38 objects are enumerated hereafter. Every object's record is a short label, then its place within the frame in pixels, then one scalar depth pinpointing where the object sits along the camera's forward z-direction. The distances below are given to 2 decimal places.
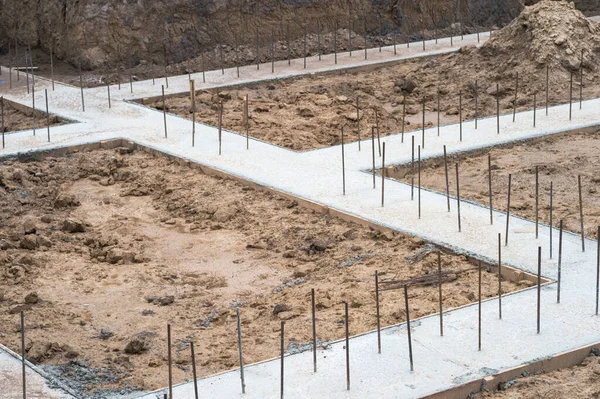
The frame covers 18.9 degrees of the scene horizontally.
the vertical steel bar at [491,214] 14.58
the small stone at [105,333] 12.04
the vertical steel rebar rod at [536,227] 13.89
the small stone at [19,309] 12.56
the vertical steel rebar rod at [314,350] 10.55
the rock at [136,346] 11.54
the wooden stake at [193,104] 19.26
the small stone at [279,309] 12.47
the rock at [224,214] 15.97
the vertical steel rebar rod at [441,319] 11.31
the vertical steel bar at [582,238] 13.47
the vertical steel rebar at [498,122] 19.56
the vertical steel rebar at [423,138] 18.51
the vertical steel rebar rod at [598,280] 11.68
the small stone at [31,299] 12.87
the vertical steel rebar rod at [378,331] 10.88
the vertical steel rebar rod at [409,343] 10.62
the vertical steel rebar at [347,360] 10.27
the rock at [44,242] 14.98
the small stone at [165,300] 13.02
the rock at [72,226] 15.67
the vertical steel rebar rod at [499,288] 11.69
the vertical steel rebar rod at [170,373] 9.74
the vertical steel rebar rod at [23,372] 10.04
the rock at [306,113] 21.40
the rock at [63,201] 16.87
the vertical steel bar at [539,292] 11.29
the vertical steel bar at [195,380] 9.76
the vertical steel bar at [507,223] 13.74
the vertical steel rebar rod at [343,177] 16.05
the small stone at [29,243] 14.83
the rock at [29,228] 15.49
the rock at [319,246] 14.43
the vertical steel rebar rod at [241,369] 10.28
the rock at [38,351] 11.27
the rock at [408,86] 23.59
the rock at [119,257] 14.57
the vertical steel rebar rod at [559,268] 12.01
